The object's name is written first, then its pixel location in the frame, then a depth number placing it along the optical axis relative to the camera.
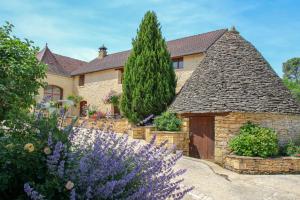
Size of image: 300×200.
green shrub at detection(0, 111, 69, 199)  2.85
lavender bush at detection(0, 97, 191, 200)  2.78
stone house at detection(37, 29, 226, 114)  19.67
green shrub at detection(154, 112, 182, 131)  12.71
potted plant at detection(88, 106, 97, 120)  21.41
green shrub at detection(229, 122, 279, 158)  10.12
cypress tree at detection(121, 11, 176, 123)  15.59
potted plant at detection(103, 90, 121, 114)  21.81
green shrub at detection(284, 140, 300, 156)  10.84
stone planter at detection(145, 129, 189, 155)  12.09
